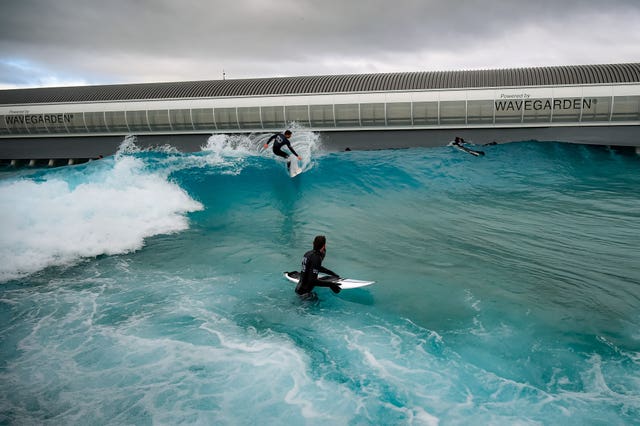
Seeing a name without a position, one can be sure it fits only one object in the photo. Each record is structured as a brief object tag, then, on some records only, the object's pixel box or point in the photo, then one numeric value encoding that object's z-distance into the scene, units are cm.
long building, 2122
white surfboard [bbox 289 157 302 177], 1548
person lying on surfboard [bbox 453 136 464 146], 2040
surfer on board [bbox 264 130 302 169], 1467
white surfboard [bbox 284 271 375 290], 719
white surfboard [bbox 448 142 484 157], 1916
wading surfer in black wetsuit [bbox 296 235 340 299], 691
